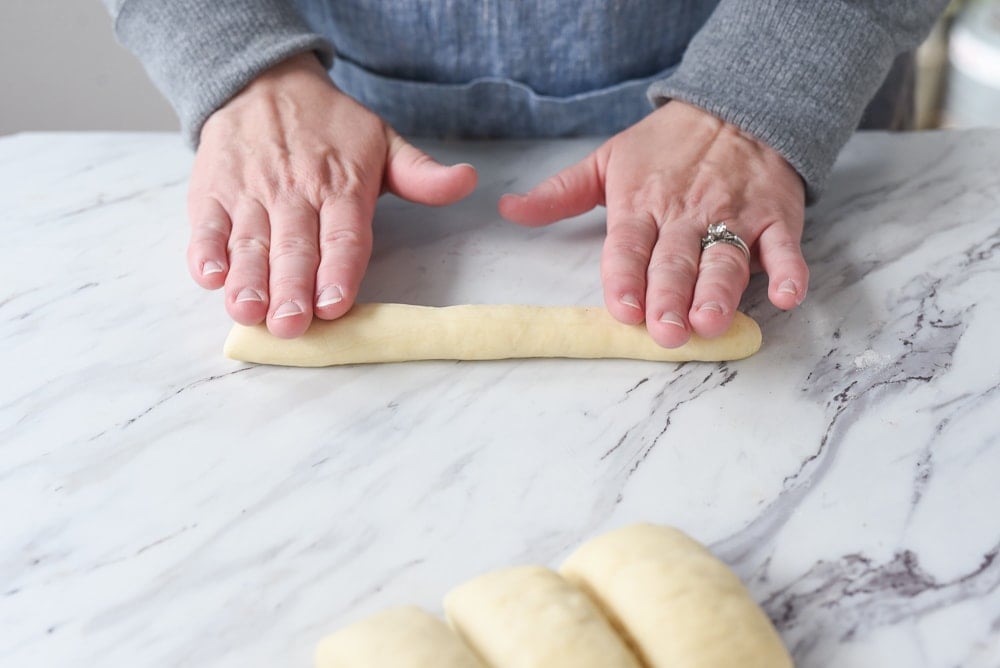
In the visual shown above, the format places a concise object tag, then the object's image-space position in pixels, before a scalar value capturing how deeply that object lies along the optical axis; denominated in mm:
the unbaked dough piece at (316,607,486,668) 554
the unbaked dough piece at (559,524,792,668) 555
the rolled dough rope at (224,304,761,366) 666
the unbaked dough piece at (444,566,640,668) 552
